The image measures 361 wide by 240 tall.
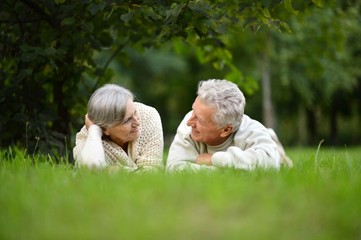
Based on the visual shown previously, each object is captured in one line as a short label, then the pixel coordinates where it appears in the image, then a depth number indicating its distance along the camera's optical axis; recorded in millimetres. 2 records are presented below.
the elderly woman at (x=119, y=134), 4395
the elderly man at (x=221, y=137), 4254
